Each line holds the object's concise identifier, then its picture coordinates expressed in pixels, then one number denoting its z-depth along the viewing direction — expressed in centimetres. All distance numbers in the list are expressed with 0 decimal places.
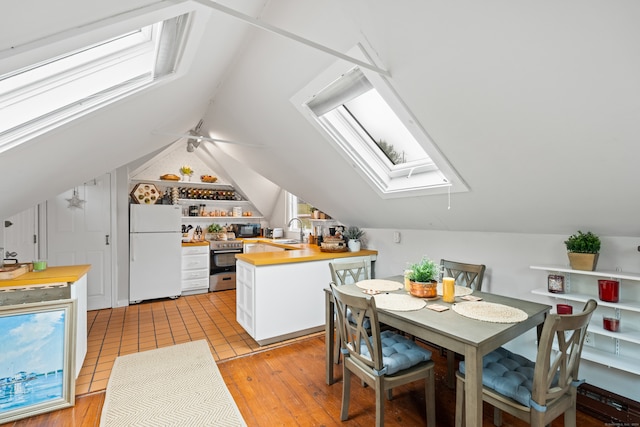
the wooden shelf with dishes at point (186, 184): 527
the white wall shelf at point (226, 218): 564
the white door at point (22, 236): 277
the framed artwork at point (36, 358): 191
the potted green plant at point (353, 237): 367
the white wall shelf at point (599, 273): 176
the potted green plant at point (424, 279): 205
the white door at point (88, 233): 380
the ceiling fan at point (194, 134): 411
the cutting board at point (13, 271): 205
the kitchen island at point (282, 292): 291
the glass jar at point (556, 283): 211
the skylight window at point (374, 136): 200
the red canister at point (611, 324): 189
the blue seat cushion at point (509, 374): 143
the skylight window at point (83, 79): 130
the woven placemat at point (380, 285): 233
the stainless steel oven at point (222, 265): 517
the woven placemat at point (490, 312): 164
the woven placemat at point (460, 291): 218
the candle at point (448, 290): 200
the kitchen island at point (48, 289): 202
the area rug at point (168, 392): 187
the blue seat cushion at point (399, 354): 169
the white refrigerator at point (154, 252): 433
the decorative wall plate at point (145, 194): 458
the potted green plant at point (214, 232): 571
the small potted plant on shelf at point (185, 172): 562
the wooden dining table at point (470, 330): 138
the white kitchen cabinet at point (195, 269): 490
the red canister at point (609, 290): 186
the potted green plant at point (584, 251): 192
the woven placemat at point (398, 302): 185
